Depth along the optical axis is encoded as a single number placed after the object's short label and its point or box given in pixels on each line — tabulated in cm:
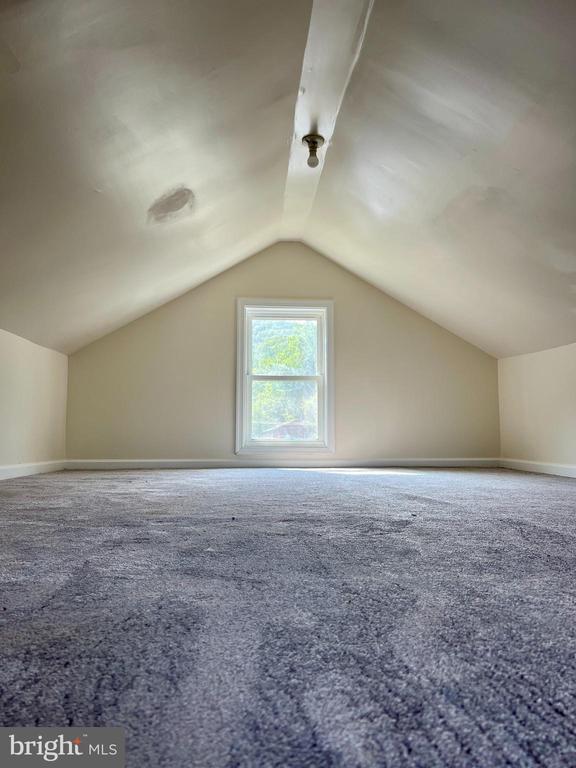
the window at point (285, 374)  483
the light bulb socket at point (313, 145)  311
